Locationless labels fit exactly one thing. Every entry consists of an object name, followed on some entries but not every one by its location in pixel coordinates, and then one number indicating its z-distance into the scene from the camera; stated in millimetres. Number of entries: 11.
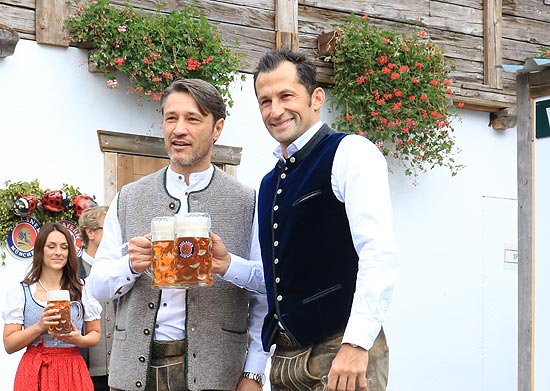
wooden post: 4582
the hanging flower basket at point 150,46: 6453
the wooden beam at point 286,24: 7625
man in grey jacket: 3076
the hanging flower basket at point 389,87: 7613
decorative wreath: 6121
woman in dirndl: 4495
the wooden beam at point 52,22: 6424
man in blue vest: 2619
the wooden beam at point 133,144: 6613
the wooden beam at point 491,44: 8773
